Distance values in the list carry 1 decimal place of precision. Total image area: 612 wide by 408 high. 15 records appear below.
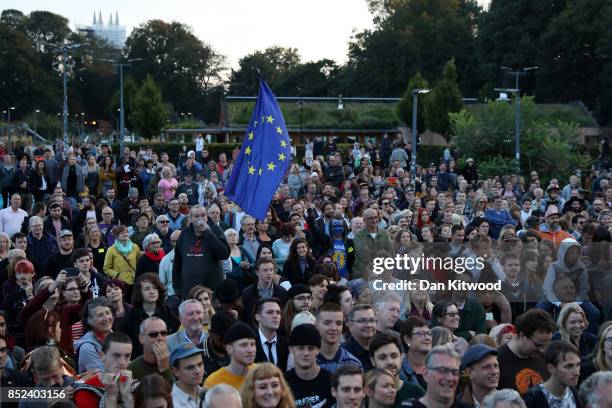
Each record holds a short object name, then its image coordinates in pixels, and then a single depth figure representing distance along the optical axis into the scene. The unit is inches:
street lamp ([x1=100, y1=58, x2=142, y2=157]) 1735.7
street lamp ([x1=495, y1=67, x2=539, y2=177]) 1354.6
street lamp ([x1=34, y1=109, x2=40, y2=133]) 3411.9
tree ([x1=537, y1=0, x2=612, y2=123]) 2503.7
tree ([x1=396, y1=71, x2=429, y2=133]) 2257.9
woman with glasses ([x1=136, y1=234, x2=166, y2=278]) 525.0
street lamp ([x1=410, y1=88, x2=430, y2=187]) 1163.3
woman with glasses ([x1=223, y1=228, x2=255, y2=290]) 491.2
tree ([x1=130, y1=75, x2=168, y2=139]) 2261.3
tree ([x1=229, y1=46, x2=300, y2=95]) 4040.4
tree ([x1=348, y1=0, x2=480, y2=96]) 3176.7
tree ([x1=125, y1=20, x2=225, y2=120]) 4028.1
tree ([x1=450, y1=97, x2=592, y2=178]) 1358.3
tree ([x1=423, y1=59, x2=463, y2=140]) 2165.4
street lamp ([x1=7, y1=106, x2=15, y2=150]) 3528.1
